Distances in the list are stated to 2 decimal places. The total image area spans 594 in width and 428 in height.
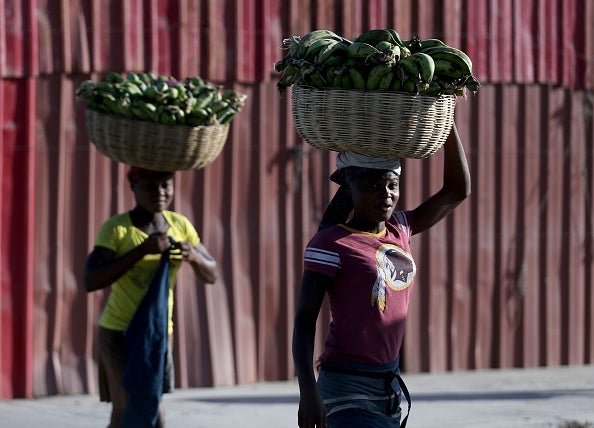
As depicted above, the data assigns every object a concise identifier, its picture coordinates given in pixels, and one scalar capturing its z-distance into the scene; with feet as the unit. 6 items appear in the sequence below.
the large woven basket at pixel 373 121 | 29.19
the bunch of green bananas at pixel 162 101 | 41.75
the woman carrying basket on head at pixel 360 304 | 29.17
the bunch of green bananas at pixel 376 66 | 29.22
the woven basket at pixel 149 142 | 41.39
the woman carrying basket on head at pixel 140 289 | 39.60
